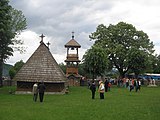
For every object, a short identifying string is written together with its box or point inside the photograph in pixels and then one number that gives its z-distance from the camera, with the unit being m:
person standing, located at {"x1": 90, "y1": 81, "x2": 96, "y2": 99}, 18.33
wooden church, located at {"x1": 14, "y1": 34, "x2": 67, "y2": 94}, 24.73
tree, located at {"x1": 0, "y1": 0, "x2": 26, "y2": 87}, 22.92
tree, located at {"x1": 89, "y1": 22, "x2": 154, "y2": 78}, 42.14
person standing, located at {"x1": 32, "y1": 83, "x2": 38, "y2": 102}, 16.92
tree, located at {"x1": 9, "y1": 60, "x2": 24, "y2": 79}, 49.73
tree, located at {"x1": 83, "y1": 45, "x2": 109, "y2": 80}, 39.02
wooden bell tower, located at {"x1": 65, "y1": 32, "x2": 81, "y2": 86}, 41.67
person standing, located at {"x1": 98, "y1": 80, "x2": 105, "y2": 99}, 17.69
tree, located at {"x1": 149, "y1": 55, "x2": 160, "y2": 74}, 45.70
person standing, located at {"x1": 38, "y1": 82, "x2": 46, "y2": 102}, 16.47
